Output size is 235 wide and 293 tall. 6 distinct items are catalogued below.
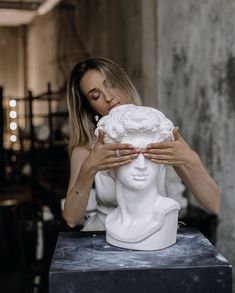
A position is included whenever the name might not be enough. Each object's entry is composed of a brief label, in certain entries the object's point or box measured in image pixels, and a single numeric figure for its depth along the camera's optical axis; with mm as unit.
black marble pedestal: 1546
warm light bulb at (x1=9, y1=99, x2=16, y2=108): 3732
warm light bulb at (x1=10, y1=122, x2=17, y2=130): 3915
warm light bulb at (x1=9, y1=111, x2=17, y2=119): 3757
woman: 1742
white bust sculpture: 1729
